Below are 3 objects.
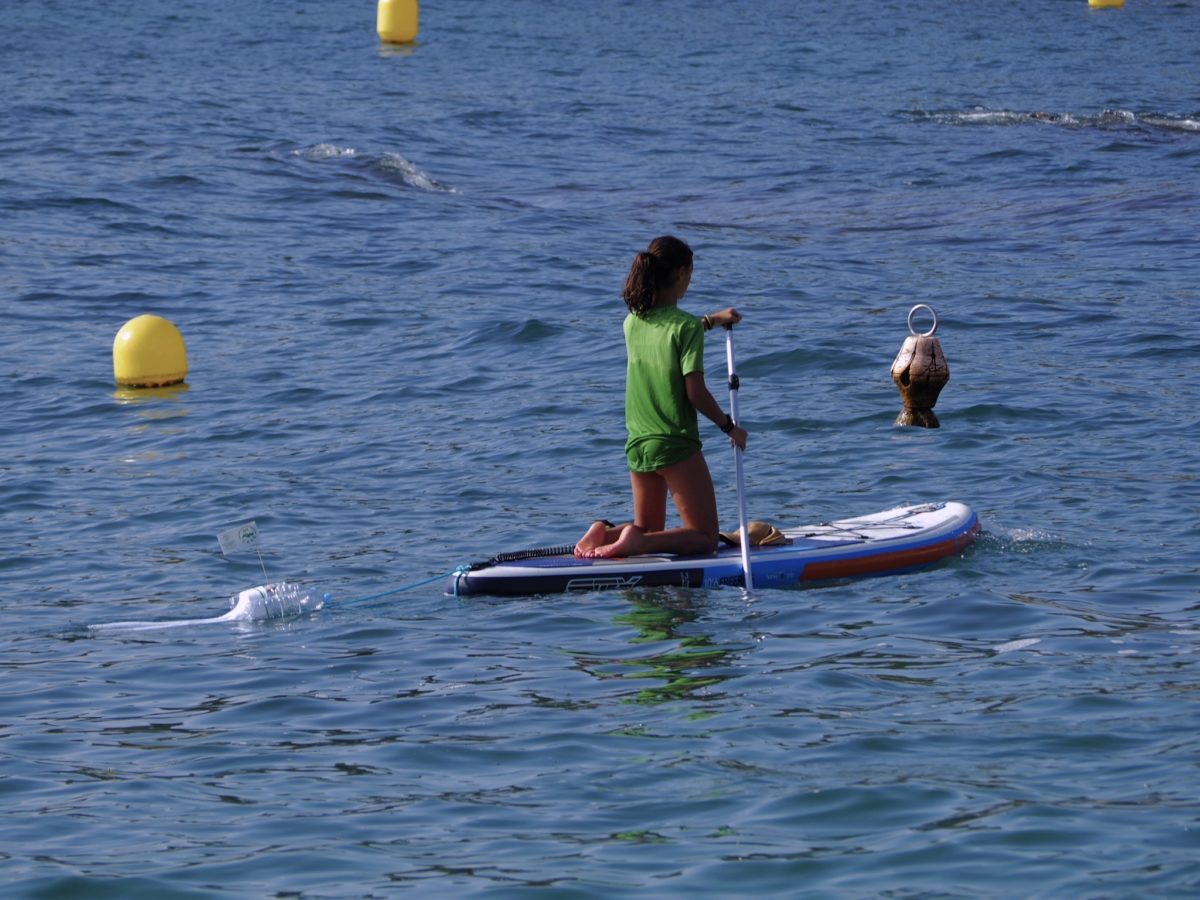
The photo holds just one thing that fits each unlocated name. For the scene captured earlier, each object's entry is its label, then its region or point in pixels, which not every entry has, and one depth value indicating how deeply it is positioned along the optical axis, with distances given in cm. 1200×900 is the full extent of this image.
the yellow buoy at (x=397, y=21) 7637
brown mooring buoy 2537
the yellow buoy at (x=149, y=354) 3020
